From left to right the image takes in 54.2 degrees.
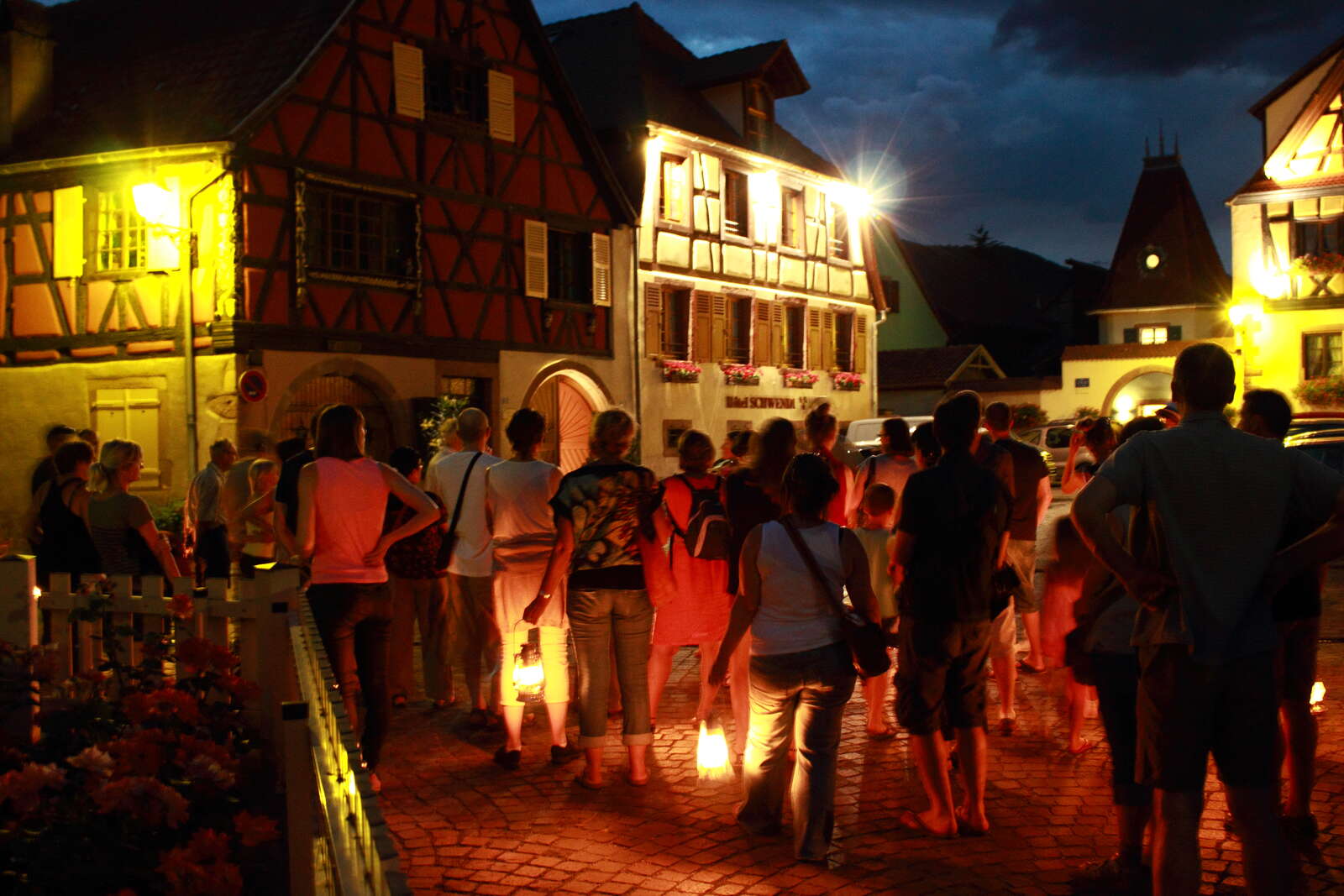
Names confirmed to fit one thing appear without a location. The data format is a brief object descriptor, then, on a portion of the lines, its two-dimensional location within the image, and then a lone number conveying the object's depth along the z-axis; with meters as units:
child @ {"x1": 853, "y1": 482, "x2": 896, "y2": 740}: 7.19
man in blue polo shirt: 3.76
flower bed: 3.60
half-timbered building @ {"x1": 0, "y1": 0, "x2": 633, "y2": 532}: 18.58
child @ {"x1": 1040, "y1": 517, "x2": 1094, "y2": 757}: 6.18
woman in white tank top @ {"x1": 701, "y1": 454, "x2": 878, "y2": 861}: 5.07
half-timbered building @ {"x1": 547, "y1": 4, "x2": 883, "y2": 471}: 26.80
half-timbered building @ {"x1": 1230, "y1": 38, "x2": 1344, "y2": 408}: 31.78
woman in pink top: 5.97
